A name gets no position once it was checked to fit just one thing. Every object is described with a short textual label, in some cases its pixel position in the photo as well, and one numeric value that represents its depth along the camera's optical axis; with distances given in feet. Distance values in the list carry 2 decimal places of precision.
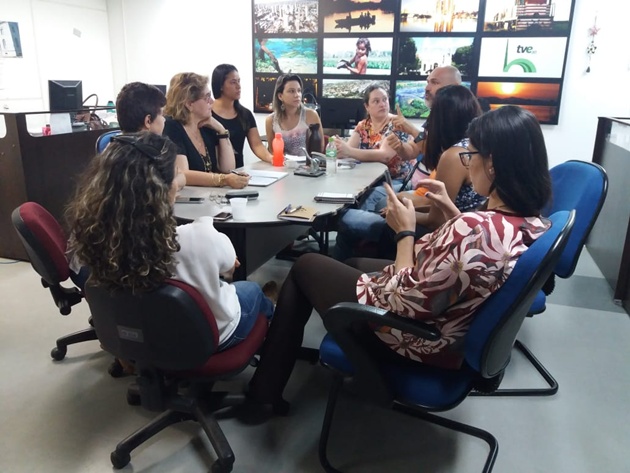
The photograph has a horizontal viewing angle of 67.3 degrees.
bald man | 9.94
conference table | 6.26
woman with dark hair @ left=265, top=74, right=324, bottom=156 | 11.30
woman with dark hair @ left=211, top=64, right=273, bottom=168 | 10.70
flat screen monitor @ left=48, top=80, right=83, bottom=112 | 13.37
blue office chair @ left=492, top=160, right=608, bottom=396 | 6.09
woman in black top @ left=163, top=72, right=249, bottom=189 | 7.86
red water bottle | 10.13
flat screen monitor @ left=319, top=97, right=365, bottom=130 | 15.10
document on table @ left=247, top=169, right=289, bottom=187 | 8.19
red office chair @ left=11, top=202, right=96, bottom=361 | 5.87
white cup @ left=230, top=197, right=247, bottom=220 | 6.40
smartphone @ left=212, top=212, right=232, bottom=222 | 5.99
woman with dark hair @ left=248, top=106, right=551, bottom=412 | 3.86
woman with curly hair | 4.18
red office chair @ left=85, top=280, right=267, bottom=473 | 4.25
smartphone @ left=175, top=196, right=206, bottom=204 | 6.95
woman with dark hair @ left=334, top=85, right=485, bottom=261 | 6.73
